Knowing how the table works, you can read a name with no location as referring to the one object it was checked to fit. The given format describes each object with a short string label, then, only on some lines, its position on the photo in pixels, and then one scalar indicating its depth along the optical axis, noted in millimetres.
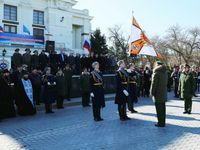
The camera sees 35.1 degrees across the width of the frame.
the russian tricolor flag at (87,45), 28952
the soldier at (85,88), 15625
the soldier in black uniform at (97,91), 11352
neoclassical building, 37638
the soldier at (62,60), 21062
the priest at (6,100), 12662
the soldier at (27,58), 18539
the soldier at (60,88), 14828
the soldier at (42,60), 19641
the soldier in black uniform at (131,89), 13184
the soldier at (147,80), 20297
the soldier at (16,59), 18250
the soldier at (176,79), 19761
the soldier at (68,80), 16623
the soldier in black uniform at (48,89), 13689
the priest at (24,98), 13414
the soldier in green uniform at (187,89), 12656
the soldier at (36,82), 14860
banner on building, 34719
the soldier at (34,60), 18828
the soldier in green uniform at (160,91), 10094
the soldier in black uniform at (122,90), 11266
